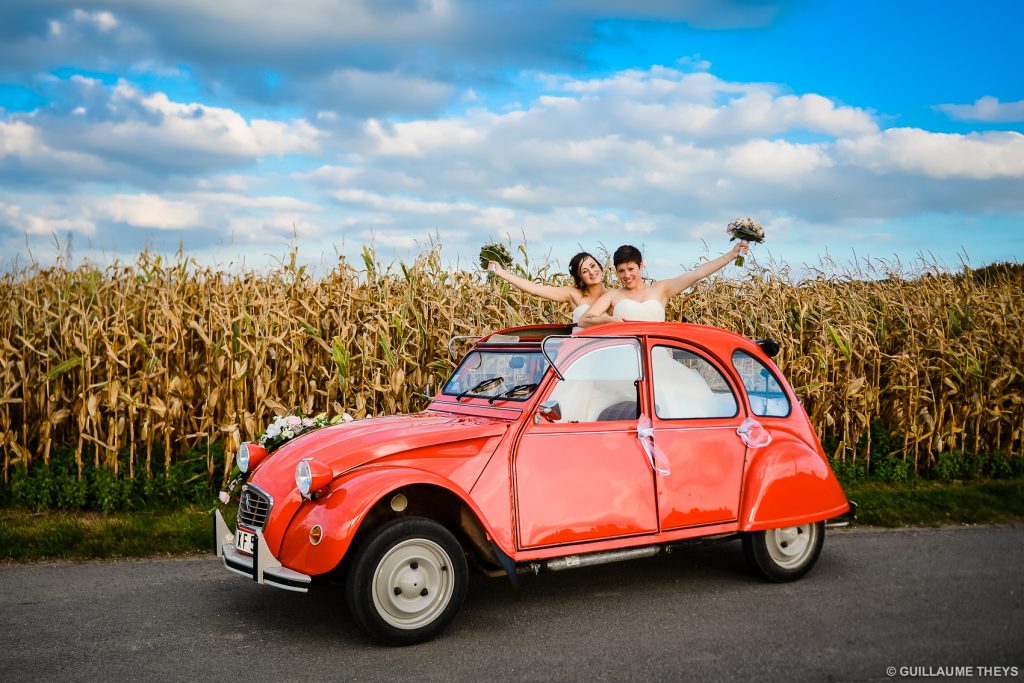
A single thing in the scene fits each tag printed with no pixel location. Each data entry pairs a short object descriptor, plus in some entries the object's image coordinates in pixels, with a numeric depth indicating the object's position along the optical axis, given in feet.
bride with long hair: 27.89
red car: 15.66
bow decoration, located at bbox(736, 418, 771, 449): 19.58
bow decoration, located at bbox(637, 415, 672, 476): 18.24
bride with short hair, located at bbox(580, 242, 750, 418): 19.26
